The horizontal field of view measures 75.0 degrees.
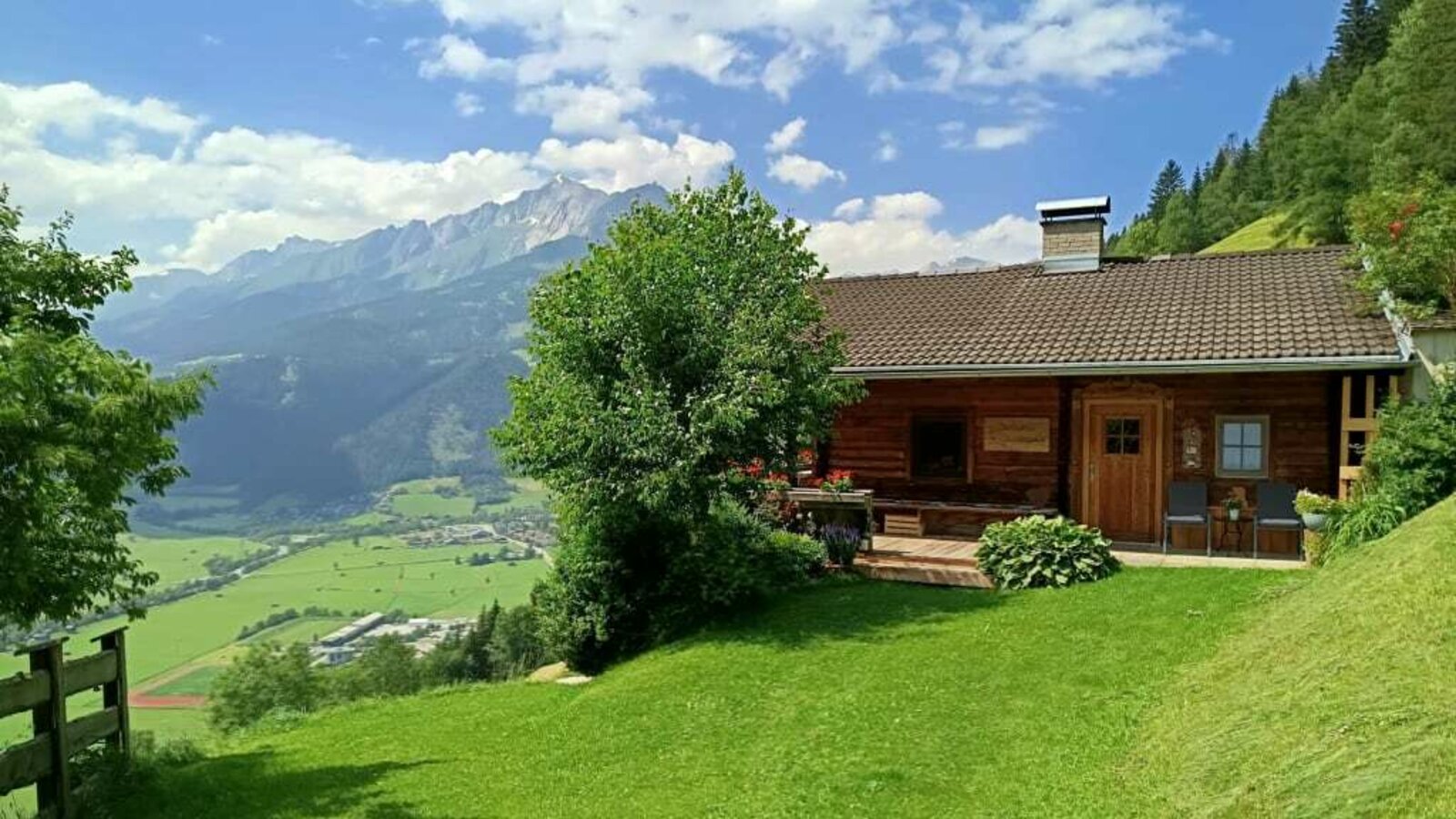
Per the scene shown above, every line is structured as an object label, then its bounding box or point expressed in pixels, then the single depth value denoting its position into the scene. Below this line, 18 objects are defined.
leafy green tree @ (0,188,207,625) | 5.35
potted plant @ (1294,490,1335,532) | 11.67
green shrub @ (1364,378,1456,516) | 10.58
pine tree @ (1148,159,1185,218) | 104.06
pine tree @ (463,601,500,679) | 26.43
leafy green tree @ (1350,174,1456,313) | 12.35
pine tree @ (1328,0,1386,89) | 69.75
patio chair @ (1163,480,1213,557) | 13.43
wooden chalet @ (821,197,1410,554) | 13.36
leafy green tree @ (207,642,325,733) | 25.66
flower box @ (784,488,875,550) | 13.91
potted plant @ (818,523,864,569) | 13.27
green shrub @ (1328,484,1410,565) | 10.54
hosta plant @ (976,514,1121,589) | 11.99
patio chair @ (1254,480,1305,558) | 12.79
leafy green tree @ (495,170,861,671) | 11.48
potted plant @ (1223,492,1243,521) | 13.50
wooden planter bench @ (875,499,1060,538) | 15.55
